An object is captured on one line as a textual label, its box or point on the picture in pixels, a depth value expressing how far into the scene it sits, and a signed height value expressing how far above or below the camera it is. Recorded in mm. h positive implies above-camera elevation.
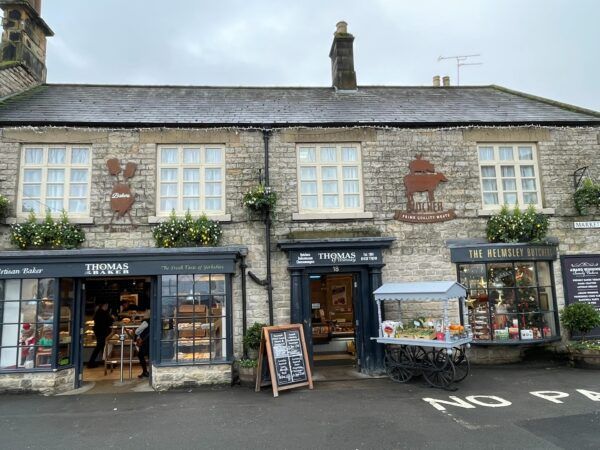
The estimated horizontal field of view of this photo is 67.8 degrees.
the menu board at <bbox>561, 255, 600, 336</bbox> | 10555 +53
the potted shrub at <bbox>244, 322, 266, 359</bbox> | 9164 -962
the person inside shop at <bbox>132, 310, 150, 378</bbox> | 10234 -1122
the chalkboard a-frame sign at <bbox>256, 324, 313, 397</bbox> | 8414 -1320
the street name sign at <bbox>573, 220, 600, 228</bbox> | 10812 +1355
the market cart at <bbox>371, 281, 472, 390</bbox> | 8320 -1230
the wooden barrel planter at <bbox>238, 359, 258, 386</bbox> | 8922 -1624
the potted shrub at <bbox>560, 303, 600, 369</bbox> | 9742 -1047
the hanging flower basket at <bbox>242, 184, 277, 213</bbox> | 9836 +1986
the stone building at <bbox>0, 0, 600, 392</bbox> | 9148 +1760
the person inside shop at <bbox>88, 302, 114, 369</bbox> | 11492 -884
